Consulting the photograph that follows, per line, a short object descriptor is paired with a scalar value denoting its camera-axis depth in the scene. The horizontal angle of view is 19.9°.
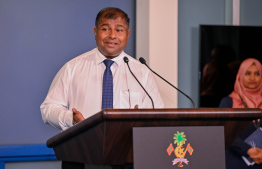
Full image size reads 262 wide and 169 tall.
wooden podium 2.53
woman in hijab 6.55
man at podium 4.51
